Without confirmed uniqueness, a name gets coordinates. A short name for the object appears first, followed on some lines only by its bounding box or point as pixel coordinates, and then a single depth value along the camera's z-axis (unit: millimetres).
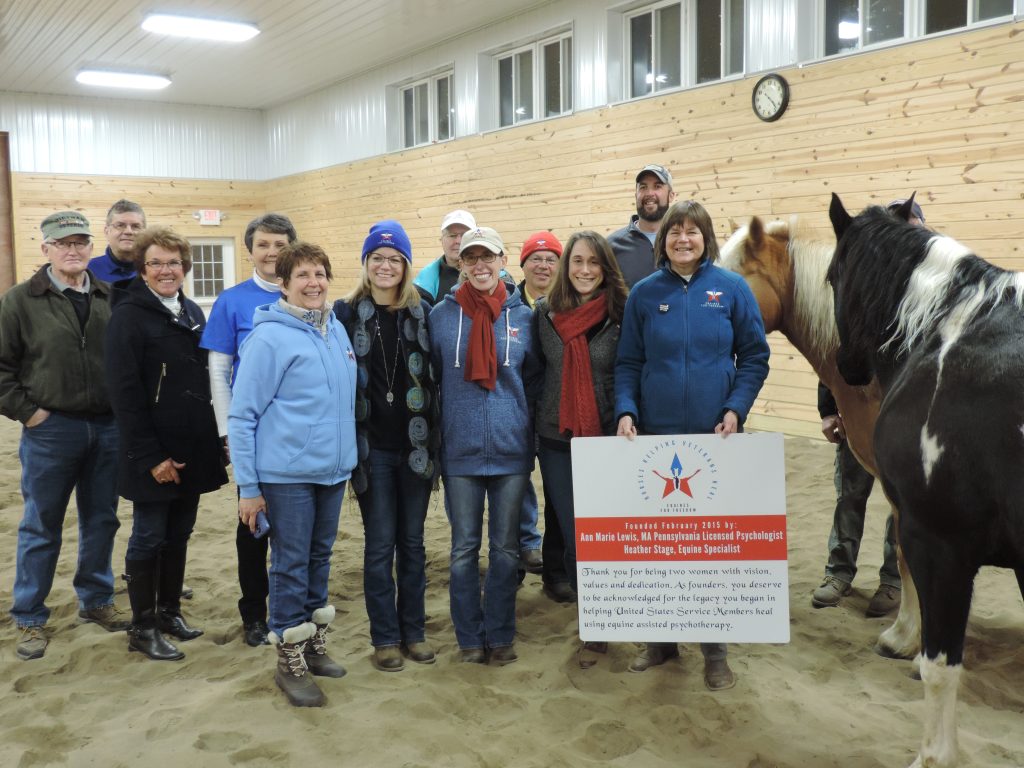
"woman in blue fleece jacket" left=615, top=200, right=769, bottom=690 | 2586
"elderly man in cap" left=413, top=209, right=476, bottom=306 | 4113
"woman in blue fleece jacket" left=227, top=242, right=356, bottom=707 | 2523
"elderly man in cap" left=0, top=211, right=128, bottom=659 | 2990
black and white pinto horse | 1884
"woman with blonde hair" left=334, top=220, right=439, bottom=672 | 2738
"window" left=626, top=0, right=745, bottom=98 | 6703
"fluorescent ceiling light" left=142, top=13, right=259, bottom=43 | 8648
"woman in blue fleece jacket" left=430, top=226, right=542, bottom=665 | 2754
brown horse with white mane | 2938
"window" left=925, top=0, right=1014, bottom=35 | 5105
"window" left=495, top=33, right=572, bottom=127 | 8359
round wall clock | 6137
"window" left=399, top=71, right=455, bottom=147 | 10266
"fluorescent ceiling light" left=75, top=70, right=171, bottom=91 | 11109
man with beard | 3643
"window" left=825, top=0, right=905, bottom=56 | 5684
